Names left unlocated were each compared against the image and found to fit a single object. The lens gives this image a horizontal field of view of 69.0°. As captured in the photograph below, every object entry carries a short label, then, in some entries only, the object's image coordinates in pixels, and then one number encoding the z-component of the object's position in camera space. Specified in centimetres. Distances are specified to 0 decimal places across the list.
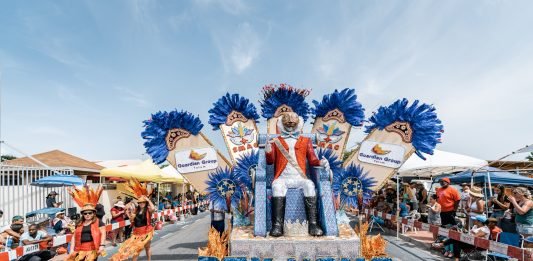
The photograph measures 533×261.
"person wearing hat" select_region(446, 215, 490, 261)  672
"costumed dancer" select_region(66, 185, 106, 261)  488
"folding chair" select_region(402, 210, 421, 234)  1101
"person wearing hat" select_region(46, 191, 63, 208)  980
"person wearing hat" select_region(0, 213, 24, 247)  636
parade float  463
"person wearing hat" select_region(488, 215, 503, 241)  669
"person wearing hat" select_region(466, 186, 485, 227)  818
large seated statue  502
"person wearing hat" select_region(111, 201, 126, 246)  962
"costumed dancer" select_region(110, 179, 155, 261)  572
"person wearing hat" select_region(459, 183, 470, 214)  1013
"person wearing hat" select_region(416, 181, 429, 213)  1213
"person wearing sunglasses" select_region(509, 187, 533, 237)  606
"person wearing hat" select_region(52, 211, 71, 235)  791
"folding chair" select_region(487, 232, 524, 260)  607
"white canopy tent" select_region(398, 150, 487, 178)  1293
